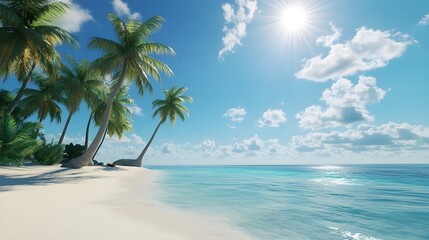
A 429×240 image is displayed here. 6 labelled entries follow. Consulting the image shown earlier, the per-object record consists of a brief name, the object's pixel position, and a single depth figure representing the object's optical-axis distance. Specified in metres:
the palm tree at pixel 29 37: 14.59
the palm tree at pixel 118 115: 29.06
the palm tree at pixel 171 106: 34.53
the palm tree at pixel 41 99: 24.30
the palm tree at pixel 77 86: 23.41
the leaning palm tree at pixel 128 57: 17.92
